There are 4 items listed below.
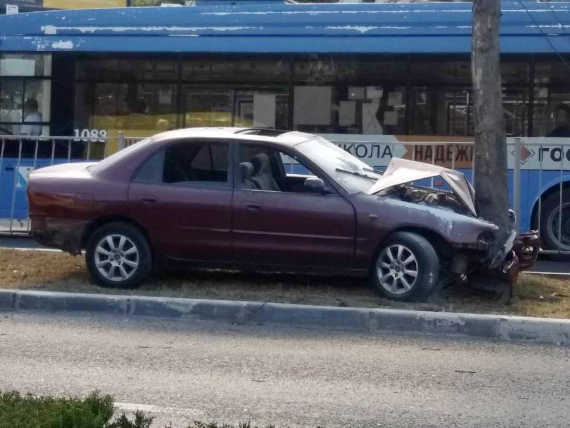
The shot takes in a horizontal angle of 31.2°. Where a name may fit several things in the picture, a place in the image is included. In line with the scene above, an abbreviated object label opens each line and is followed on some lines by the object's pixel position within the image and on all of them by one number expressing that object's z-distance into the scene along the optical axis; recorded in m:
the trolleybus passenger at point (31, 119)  14.93
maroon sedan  9.59
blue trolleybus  13.35
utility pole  10.12
